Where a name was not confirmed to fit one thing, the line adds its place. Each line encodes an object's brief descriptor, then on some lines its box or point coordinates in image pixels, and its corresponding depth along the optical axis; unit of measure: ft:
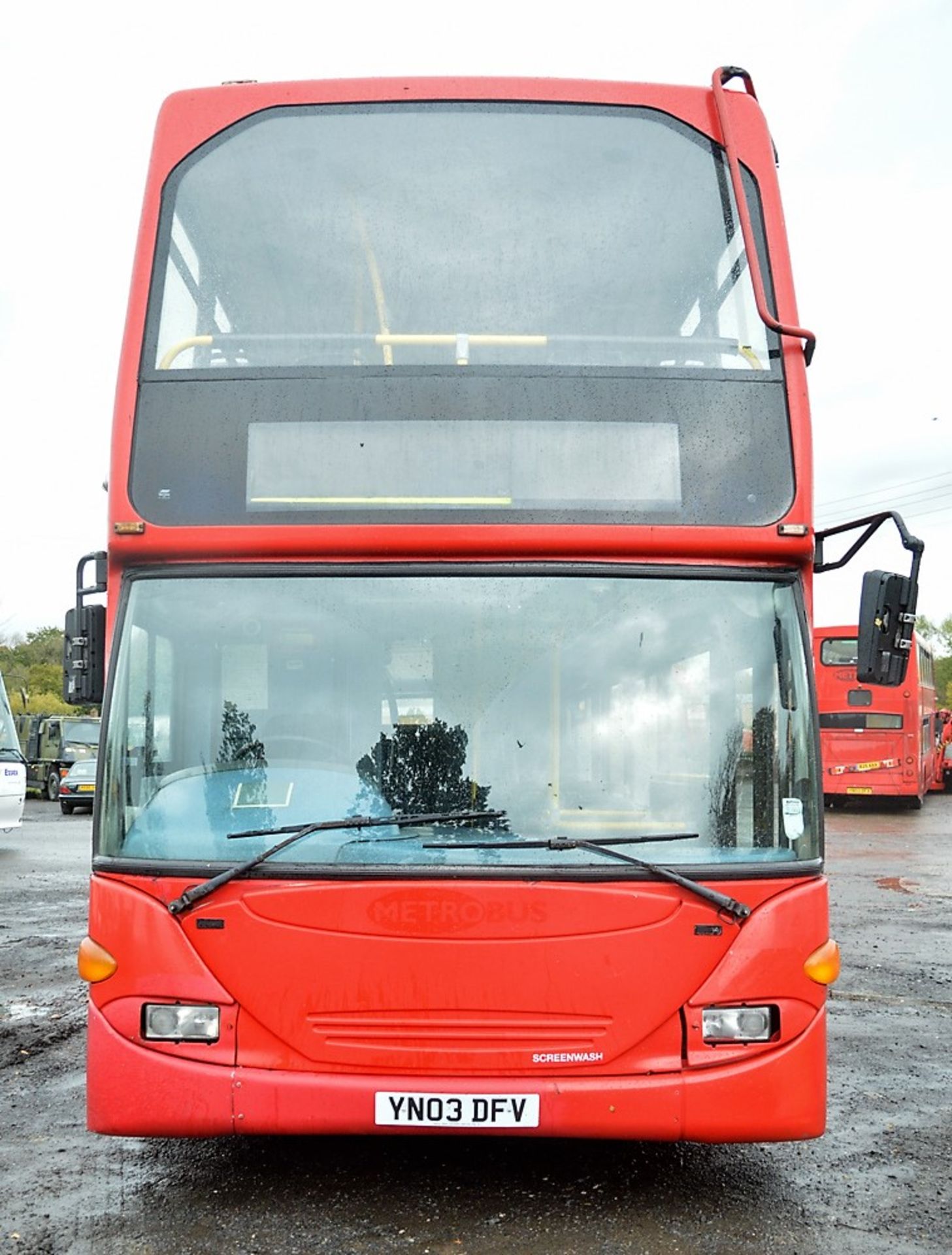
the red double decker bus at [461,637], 15.80
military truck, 116.47
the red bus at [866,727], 98.32
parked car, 106.11
